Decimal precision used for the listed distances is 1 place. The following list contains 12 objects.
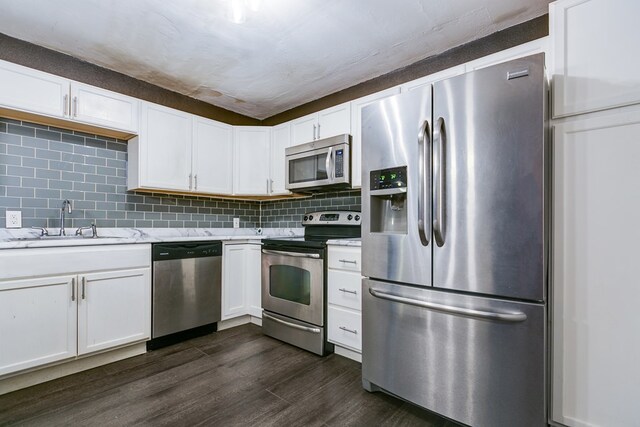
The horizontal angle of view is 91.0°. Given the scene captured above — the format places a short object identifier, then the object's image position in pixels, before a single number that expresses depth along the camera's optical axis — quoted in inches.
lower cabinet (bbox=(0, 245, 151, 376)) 72.4
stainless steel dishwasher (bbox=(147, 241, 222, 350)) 97.6
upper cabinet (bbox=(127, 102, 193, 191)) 107.6
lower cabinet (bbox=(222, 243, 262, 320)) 116.1
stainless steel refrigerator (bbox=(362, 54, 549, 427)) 52.5
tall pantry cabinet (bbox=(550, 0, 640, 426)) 50.0
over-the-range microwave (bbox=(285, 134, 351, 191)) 106.1
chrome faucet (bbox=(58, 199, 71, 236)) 96.0
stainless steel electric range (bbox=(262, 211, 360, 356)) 94.5
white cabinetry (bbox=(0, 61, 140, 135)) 83.0
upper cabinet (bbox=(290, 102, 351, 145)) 111.0
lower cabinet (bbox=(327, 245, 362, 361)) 86.9
